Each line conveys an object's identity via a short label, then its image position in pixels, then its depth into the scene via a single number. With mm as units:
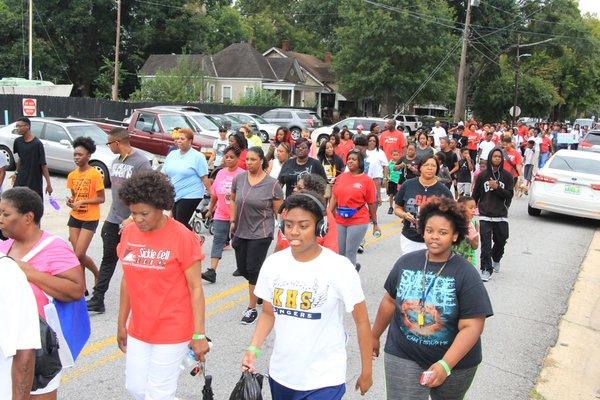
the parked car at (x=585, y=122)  59344
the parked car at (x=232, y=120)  27473
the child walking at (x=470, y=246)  5629
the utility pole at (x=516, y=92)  45844
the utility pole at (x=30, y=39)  36256
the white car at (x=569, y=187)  13445
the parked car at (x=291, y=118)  35000
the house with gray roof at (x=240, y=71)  49562
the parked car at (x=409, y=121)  40750
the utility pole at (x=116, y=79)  37850
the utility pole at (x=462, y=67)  30516
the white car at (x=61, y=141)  15500
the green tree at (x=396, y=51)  42531
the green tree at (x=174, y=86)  38812
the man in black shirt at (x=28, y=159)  8898
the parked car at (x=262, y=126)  31281
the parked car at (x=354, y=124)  28406
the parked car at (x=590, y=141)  25344
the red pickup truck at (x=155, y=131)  17938
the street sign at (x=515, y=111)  45781
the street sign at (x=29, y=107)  26203
